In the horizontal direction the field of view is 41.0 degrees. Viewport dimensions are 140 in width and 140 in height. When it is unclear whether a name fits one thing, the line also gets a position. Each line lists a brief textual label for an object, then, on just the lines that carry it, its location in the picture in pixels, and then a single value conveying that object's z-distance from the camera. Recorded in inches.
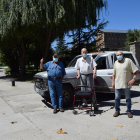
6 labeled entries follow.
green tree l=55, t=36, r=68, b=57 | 785.1
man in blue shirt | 229.8
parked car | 252.7
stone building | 4037.9
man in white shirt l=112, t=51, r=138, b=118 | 196.1
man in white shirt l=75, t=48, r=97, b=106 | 235.5
